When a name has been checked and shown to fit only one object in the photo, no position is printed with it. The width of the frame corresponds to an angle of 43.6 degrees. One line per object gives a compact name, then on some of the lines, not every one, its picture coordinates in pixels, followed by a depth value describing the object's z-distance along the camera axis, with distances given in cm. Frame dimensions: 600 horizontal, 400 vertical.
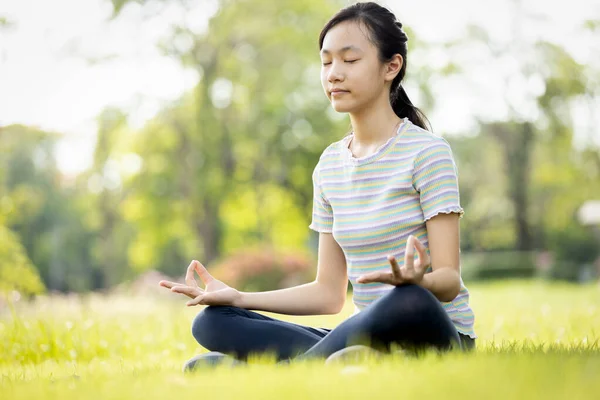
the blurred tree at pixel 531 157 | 2850
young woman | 302
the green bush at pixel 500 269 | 2628
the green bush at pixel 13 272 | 1270
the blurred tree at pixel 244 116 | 2345
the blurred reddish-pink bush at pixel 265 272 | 1717
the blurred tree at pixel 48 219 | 3650
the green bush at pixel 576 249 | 2462
